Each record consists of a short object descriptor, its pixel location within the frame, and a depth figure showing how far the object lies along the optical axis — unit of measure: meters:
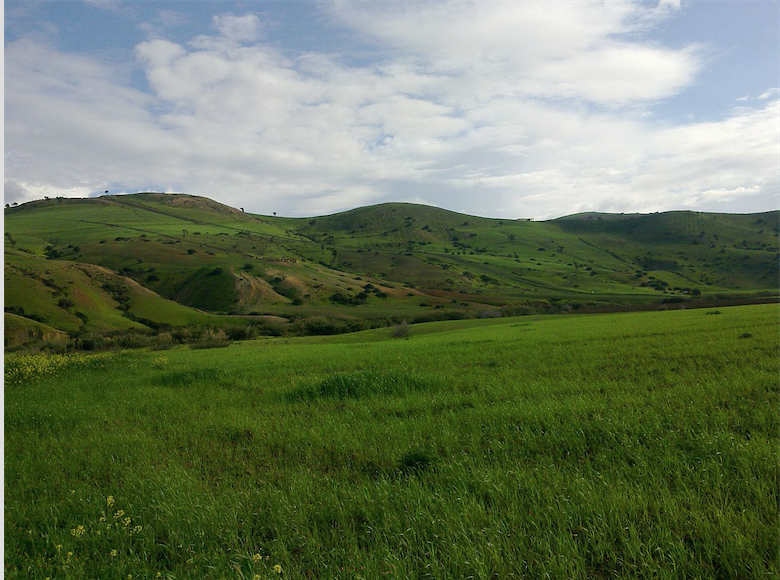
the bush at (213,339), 48.34
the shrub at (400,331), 48.27
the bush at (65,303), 79.46
